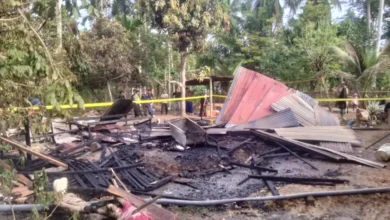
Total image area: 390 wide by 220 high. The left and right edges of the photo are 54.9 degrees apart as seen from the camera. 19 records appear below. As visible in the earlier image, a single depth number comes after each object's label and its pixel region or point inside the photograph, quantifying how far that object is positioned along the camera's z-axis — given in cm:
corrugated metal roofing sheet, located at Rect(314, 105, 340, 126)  1042
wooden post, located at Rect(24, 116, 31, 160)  449
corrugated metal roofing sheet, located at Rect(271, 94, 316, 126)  1021
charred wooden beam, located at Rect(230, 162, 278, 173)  695
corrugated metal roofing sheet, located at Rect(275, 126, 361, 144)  878
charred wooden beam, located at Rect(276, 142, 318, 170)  735
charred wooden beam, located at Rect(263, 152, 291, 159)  806
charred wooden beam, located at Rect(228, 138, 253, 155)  829
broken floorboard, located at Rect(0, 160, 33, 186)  531
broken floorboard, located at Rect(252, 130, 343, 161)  771
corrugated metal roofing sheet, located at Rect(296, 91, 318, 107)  1127
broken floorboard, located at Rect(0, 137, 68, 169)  558
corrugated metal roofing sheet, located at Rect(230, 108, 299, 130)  991
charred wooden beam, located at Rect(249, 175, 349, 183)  618
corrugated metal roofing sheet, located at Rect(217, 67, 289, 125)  1059
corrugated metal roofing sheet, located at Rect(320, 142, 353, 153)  845
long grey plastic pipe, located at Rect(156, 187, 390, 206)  498
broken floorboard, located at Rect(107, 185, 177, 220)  408
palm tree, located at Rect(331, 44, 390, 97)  1709
